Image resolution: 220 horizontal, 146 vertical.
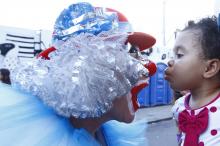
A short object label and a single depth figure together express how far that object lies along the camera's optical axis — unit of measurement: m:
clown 0.91
